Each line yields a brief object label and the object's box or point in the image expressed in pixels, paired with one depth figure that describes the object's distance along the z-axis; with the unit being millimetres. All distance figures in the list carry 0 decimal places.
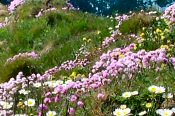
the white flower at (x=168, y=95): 5598
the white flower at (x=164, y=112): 5142
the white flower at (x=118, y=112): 5281
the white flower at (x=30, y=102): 6039
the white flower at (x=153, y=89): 5586
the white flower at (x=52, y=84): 7095
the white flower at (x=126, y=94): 5871
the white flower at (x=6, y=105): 6253
